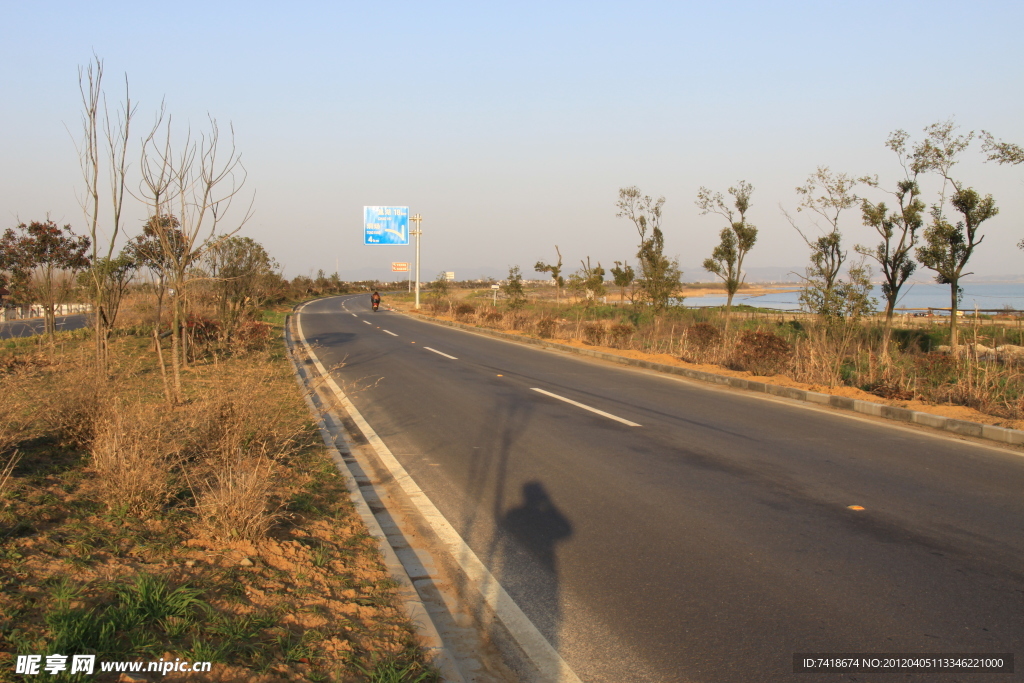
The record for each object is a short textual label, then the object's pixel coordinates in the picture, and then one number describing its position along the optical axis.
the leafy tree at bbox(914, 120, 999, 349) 16.23
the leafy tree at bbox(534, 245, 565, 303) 34.91
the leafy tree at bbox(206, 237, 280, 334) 14.99
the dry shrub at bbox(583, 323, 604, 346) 20.70
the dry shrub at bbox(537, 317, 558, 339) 23.77
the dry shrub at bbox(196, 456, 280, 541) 4.36
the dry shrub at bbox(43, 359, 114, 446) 6.20
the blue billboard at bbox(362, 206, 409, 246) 42.50
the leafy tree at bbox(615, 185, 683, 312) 25.91
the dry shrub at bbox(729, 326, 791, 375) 13.38
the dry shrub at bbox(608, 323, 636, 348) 19.58
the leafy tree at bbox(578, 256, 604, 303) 32.03
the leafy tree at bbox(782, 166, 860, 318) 23.06
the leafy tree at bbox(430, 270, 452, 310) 46.28
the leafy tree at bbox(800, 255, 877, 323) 22.36
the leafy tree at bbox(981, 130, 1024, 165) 14.97
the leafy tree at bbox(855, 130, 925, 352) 19.38
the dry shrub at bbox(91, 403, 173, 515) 4.65
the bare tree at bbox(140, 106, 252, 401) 7.70
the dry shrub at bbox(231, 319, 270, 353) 15.76
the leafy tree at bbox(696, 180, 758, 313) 22.80
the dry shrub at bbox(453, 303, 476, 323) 33.68
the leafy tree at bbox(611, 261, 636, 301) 34.09
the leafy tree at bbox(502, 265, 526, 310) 31.19
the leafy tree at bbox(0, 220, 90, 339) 14.38
